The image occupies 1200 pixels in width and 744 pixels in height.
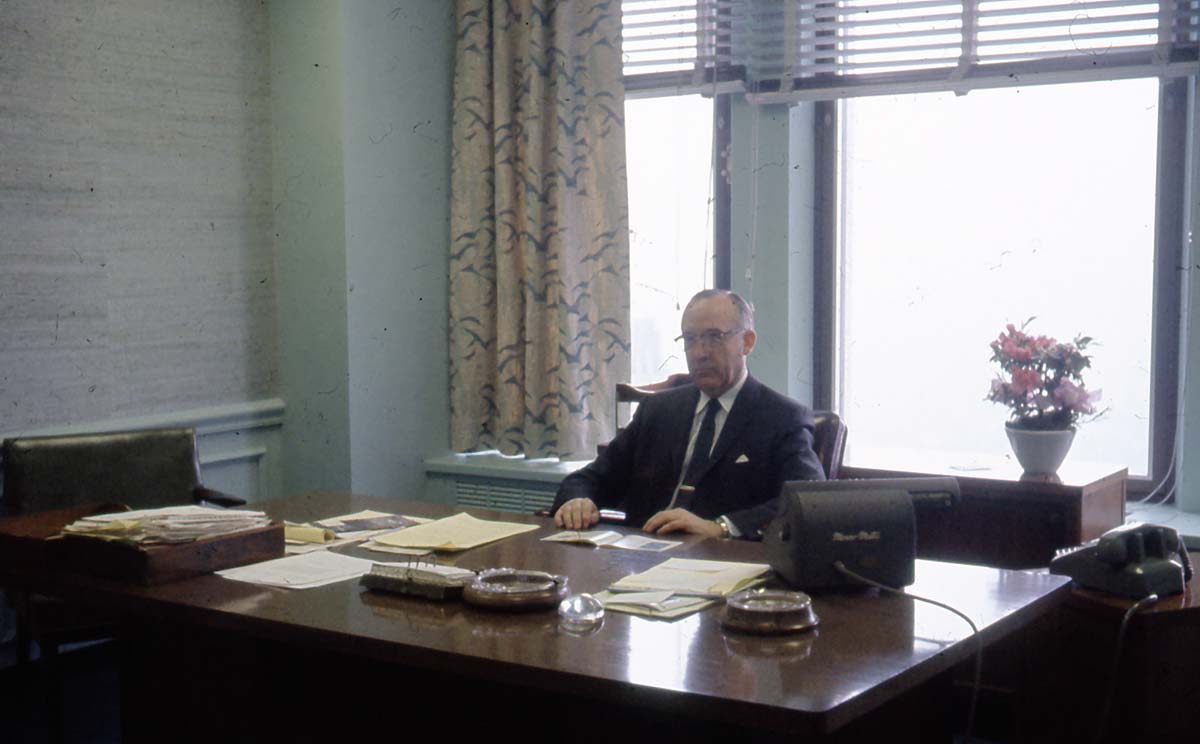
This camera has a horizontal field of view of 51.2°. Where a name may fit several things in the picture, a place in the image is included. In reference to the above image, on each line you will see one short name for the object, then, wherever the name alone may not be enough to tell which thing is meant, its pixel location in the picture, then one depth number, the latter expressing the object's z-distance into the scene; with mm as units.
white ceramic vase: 3205
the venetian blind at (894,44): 3482
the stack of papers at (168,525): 2256
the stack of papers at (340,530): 2508
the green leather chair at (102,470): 3316
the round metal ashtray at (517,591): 1933
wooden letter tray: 2197
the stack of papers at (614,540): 2445
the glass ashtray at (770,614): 1774
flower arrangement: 3223
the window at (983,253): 3697
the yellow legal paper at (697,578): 2035
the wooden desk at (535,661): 1585
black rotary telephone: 2451
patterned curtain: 4137
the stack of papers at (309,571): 2158
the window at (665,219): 4309
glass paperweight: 1851
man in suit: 3111
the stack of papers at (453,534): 2452
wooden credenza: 3115
